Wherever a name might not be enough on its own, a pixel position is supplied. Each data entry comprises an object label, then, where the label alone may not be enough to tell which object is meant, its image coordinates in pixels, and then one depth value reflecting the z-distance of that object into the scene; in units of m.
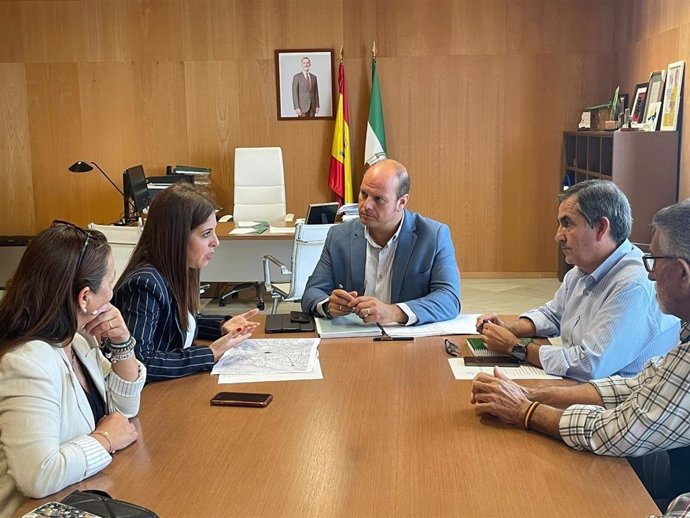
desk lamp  6.13
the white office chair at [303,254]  4.85
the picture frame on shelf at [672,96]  5.41
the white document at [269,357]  2.34
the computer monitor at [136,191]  5.96
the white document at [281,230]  5.59
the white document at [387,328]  2.72
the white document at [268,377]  2.25
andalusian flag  7.10
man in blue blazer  3.07
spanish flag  7.15
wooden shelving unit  5.57
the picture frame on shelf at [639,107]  5.98
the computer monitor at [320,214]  5.27
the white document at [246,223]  5.87
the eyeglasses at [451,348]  2.49
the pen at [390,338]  2.67
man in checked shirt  1.71
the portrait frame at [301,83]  7.20
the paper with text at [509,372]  2.26
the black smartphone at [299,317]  2.89
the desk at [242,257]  5.63
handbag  1.35
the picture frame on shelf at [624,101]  6.30
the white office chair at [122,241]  4.48
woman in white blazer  1.55
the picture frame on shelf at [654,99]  5.69
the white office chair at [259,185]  6.72
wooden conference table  1.52
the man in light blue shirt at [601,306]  2.25
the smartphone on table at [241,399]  2.05
